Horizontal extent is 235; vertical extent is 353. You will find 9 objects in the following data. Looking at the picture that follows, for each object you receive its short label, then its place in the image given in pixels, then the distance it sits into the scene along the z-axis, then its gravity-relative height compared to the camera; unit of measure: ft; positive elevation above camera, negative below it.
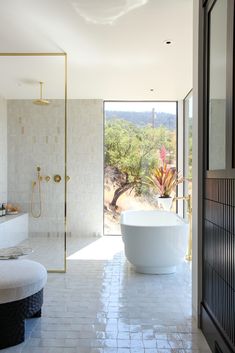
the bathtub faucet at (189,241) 14.88 -3.12
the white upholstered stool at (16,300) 7.60 -3.01
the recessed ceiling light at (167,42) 11.56 +4.71
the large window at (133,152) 20.98 +1.43
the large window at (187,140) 19.20 +2.11
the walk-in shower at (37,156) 15.43 +0.86
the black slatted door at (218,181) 6.25 -0.12
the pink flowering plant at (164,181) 19.71 -0.38
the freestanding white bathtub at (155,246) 12.60 -2.77
